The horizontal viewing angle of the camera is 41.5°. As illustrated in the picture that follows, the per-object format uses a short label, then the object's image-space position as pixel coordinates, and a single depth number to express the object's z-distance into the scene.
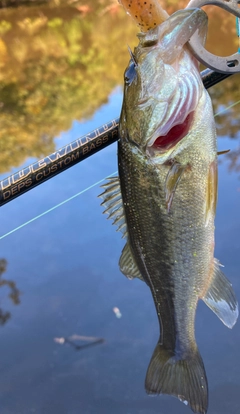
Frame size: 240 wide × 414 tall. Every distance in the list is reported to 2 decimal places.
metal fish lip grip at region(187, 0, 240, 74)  0.19
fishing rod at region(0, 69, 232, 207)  0.24
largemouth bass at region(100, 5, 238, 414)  0.20
